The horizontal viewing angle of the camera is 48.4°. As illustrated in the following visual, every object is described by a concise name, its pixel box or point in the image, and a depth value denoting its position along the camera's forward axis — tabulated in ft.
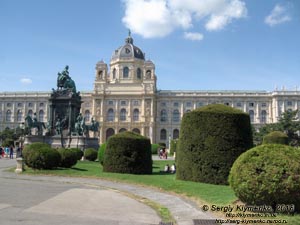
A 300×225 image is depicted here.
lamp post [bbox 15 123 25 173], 60.72
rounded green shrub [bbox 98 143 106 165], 80.04
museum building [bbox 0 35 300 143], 292.40
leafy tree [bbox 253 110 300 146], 188.55
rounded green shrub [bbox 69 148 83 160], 86.84
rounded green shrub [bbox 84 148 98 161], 95.49
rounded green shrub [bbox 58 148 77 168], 65.77
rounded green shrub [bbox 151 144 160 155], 193.81
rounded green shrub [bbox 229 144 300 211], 25.75
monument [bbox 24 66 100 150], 107.24
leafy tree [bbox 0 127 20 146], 221.05
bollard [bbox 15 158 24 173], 60.72
